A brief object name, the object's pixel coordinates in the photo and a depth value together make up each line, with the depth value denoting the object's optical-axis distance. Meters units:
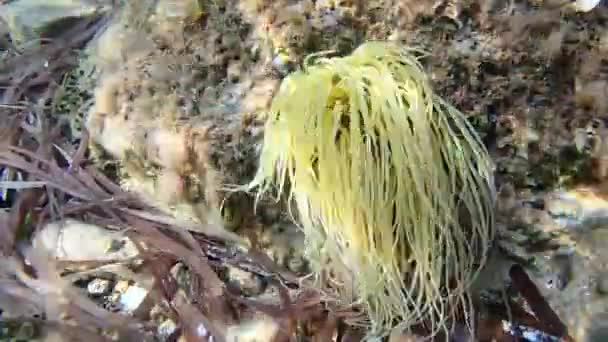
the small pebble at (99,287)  0.54
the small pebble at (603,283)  0.45
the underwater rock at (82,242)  0.54
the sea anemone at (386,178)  0.45
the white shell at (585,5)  0.47
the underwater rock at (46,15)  0.64
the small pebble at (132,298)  0.53
